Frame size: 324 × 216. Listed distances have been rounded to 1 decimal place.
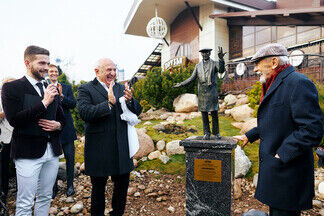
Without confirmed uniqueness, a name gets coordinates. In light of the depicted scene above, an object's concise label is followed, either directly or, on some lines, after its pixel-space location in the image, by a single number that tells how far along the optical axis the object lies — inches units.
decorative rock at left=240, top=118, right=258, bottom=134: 214.1
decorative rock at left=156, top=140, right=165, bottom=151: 212.0
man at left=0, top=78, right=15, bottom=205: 125.5
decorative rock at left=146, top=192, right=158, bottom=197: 148.0
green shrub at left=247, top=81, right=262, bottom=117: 264.2
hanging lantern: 542.3
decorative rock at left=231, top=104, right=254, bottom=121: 277.3
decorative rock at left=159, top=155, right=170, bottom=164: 191.9
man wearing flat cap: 61.7
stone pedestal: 105.8
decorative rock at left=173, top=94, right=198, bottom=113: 342.0
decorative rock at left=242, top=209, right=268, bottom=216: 96.2
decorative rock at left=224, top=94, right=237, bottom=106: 353.5
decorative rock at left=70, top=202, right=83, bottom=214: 127.0
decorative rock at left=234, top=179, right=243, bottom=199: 141.5
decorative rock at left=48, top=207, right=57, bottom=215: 124.9
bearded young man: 79.4
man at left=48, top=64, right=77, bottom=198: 137.0
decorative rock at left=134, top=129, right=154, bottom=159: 203.6
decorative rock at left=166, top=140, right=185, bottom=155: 200.1
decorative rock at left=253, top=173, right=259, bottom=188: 151.4
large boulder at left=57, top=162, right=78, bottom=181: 166.6
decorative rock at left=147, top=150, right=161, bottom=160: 200.2
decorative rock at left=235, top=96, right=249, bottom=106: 335.9
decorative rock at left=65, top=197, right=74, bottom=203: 137.8
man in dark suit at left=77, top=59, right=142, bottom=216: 97.0
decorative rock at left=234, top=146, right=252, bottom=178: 162.6
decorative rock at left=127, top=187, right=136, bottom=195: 153.1
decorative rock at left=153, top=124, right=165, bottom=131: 254.6
